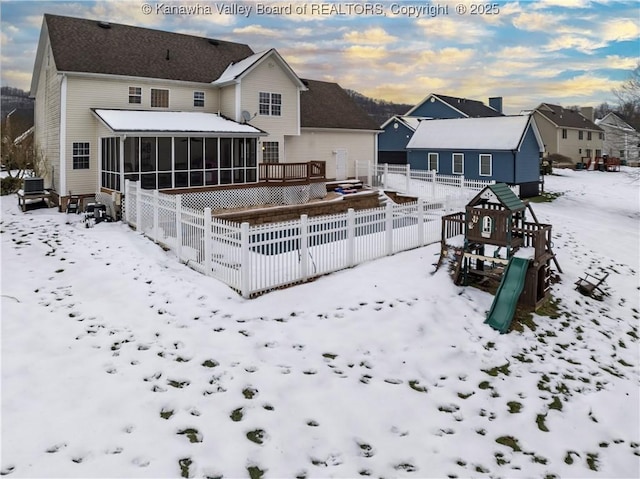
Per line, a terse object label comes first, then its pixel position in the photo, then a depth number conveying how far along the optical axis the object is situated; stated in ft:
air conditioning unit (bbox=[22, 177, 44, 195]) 62.95
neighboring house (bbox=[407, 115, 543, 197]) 100.43
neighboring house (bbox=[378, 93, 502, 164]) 132.36
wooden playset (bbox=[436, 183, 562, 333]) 34.09
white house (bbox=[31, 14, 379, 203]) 64.39
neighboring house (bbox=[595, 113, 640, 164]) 221.56
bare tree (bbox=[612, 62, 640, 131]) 110.42
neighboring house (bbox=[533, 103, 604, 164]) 195.72
